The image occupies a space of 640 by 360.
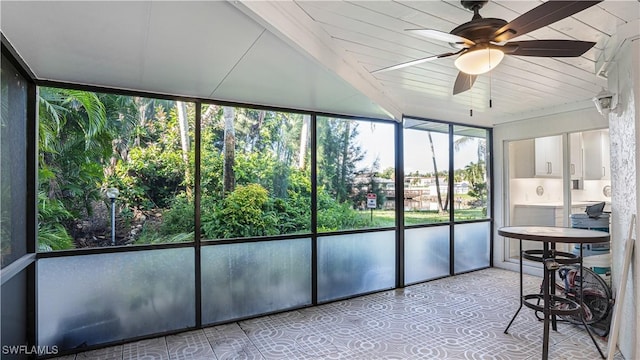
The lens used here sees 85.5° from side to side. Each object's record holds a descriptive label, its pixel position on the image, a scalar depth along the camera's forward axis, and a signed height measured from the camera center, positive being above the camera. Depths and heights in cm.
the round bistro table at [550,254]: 271 -66
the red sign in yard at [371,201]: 453 -25
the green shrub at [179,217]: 333 -33
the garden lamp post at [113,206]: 310 -20
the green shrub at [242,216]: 353 -35
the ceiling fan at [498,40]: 169 +79
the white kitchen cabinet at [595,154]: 574 +43
